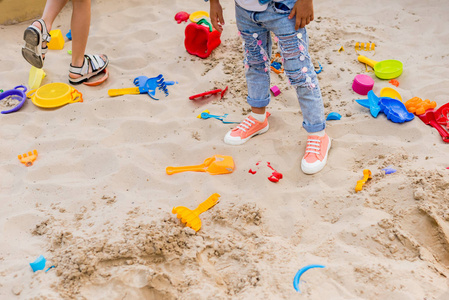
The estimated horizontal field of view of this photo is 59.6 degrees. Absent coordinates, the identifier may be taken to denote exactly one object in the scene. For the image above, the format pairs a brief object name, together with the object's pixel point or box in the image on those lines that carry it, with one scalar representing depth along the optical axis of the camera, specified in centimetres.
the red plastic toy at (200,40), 299
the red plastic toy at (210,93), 264
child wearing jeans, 178
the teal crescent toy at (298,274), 141
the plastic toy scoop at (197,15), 334
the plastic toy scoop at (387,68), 266
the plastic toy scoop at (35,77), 278
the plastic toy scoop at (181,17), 342
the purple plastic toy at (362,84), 255
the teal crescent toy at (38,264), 151
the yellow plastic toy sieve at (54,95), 259
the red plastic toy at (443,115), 222
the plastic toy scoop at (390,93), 247
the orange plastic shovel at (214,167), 207
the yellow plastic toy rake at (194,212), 175
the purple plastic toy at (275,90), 263
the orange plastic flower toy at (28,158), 216
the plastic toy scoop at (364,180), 184
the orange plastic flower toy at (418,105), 229
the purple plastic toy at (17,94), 267
